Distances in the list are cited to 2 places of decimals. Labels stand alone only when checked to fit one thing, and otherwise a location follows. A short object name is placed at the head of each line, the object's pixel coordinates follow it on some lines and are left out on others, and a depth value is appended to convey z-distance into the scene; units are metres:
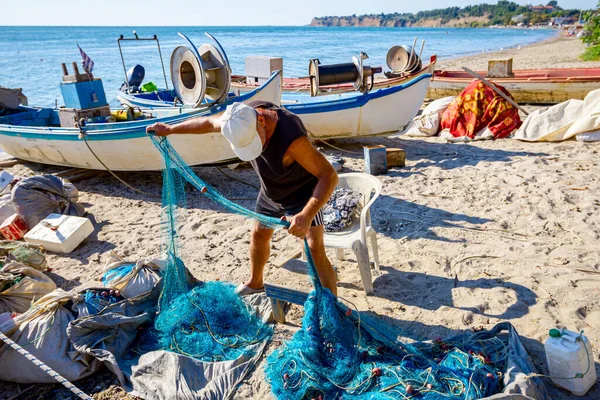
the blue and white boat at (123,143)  6.64
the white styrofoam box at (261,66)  10.29
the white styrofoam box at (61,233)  5.18
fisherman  2.79
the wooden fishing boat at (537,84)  11.02
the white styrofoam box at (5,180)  6.48
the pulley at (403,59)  10.29
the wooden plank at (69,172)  7.97
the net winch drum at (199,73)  5.94
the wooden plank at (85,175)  7.81
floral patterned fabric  8.74
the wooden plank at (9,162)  9.07
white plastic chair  3.76
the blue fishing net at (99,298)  3.51
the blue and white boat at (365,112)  8.06
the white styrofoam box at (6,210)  5.88
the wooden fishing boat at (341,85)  9.94
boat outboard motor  11.67
